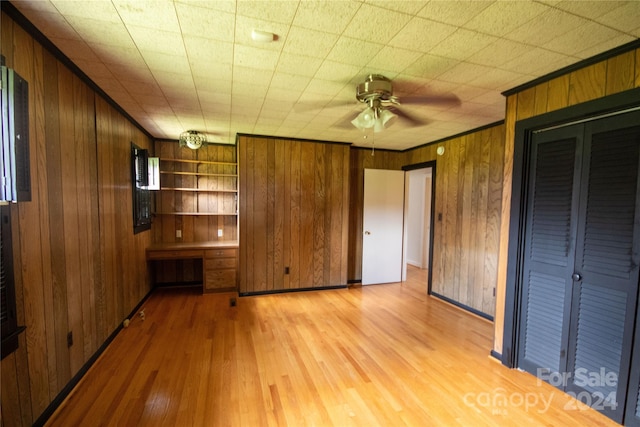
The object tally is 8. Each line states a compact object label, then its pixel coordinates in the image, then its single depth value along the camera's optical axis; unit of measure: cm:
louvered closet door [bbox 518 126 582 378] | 196
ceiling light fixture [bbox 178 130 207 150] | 369
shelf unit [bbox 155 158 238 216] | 430
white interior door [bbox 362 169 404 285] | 462
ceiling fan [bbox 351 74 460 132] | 200
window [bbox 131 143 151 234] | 327
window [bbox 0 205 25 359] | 129
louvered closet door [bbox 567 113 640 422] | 167
